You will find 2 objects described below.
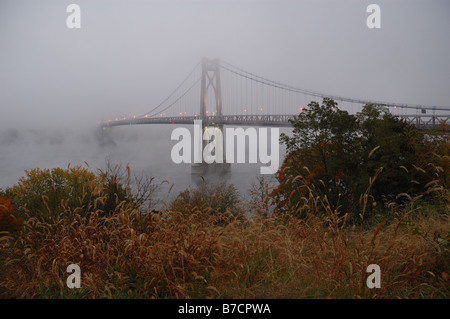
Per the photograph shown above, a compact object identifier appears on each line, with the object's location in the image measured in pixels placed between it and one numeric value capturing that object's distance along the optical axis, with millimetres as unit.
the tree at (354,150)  13625
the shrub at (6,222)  13055
